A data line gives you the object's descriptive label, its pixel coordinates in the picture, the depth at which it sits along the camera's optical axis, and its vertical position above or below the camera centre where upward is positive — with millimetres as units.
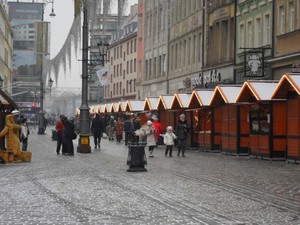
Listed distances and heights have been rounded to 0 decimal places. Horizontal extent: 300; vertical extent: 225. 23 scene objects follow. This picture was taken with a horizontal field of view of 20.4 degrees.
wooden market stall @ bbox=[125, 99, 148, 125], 58412 +527
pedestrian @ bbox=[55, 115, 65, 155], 34844 -875
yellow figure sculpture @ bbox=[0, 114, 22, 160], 26750 -724
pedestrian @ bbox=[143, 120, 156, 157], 32562 -809
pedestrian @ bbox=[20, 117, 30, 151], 34384 -803
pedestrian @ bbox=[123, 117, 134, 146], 41294 -757
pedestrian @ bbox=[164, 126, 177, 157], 32969 -961
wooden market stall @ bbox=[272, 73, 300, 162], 27406 +158
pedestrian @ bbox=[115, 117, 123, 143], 55438 -1074
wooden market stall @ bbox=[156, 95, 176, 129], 46656 +223
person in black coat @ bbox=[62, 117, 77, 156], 33469 -1038
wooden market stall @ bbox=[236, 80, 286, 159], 30125 -202
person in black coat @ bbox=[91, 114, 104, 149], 40844 -707
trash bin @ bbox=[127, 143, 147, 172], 22641 -1172
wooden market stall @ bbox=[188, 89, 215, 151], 39025 -165
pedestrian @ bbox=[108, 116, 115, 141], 60669 -1140
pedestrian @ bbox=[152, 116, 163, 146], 35438 -535
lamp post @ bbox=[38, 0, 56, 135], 77775 -821
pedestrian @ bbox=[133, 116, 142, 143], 37312 -506
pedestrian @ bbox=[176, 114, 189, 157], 32375 -667
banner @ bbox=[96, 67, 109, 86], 38969 +1774
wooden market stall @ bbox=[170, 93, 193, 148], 42344 +408
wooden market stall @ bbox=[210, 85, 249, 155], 34531 -297
